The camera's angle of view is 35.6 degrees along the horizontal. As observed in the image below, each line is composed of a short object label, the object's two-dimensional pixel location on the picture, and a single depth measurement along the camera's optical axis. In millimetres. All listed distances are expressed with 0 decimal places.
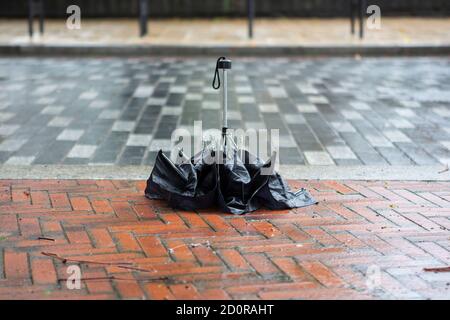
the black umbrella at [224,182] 4305
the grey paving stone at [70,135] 6094
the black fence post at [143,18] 11805
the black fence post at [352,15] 12071
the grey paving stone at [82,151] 5591
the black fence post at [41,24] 12234
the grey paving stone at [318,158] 5445
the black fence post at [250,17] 11820
